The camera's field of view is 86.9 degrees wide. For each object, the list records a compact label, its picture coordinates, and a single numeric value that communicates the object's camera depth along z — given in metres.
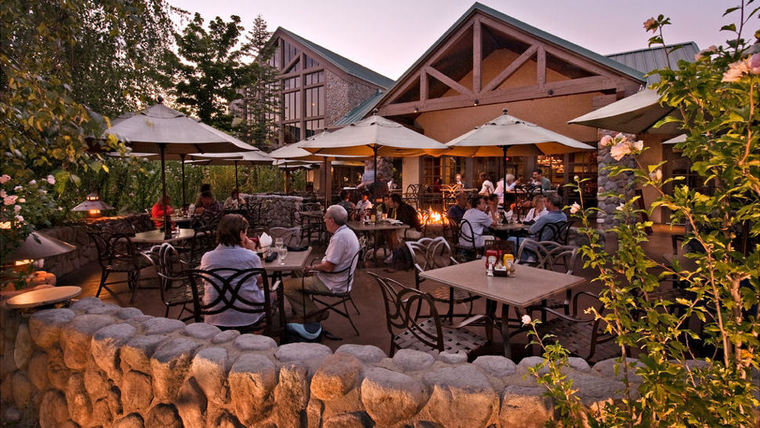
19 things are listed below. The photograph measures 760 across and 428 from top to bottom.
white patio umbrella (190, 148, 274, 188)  10.30
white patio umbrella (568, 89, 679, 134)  3.78
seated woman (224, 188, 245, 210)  10.04
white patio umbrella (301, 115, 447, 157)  6.36
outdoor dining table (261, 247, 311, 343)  3.38
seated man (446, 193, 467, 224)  6.84
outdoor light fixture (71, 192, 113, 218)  7.27
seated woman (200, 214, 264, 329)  3.22
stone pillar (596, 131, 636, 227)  9.11
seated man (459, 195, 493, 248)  6.08
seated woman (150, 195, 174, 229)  6.98
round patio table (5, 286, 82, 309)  2.58
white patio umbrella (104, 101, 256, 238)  4.98
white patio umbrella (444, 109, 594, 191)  6.58
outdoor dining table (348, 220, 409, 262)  6.48
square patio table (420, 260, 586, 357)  2.86
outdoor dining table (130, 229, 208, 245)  5.39
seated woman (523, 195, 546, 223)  7.22
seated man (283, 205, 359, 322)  3.86
